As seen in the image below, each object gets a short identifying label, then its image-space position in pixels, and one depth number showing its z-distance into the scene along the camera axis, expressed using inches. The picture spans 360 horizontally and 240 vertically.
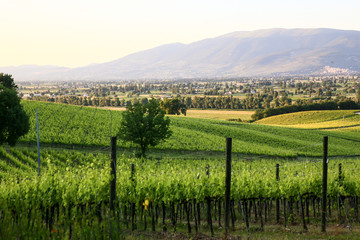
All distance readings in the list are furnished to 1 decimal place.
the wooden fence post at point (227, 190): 567.1
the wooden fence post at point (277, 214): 787.2
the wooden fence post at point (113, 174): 542.0
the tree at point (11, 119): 1587.1
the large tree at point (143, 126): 1637.6
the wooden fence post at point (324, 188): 660.7
